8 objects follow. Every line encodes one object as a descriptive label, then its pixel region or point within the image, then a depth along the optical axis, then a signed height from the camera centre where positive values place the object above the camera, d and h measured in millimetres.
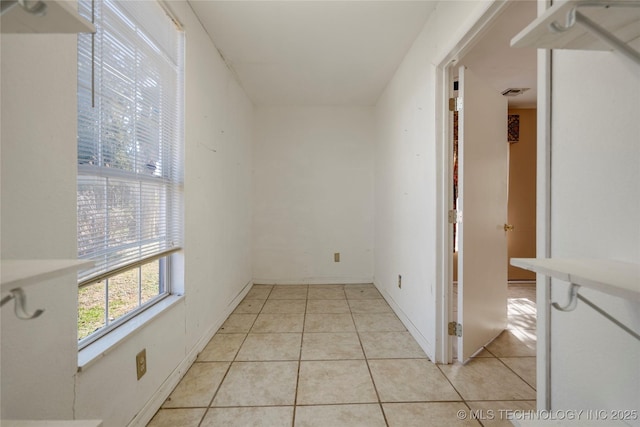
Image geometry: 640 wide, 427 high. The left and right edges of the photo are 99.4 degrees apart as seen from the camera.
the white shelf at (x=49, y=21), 559 +421
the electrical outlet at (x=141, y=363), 1317 -743
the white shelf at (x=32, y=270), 496 -121
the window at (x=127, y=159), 1063 +257
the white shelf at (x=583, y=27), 595 +457
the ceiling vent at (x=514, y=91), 3160 +1465
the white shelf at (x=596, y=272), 529 -137
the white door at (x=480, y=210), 1847 +23
